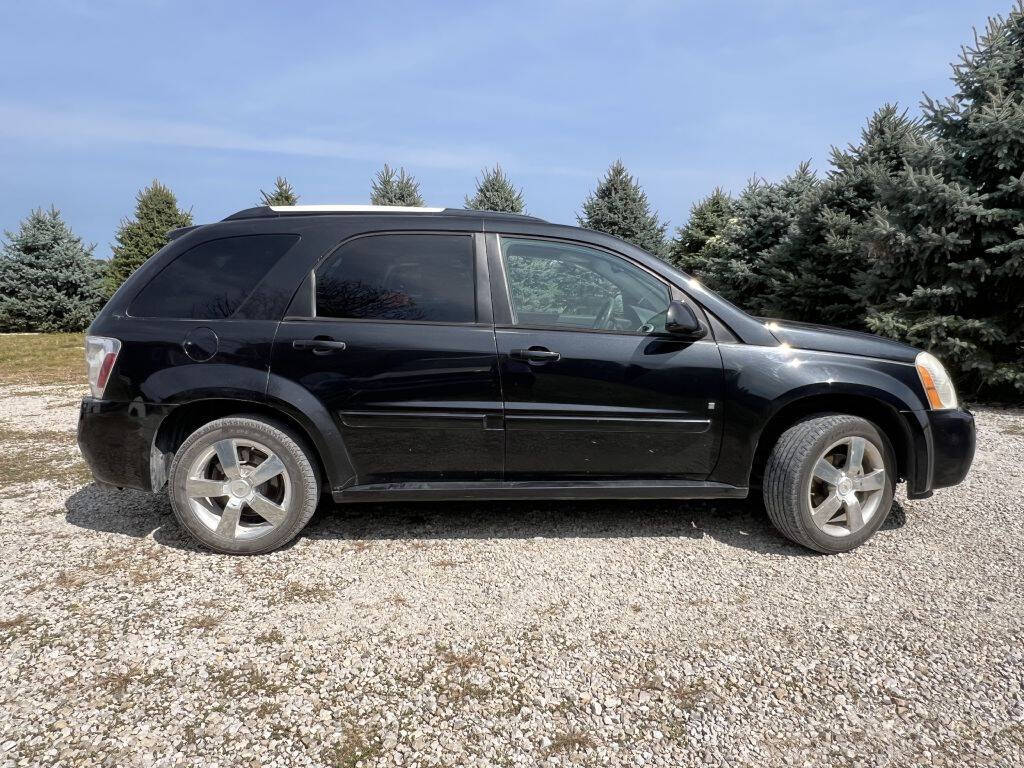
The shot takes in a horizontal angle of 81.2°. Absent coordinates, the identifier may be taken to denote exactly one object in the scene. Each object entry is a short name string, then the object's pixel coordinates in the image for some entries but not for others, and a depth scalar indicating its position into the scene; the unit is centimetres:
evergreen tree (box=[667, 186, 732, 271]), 1828
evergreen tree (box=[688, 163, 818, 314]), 1119
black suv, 302
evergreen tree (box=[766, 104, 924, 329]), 923
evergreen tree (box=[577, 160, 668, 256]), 1888
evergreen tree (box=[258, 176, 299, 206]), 2080
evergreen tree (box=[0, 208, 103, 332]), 1606
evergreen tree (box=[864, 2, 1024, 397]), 664
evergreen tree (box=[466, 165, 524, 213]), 1983
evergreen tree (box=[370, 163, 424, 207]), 2078
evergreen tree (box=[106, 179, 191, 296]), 1962
